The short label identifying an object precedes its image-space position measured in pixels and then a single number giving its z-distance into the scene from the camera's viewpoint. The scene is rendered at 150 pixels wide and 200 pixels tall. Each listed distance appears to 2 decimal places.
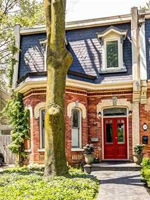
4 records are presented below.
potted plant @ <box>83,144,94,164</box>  12.67
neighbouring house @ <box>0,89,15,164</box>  18.12
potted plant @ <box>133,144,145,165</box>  13.07
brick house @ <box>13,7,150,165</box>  14.26
